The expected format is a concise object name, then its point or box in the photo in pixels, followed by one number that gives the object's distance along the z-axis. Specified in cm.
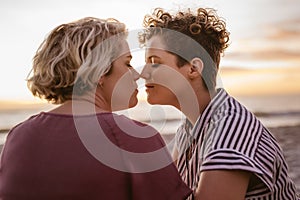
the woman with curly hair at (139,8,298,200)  190
